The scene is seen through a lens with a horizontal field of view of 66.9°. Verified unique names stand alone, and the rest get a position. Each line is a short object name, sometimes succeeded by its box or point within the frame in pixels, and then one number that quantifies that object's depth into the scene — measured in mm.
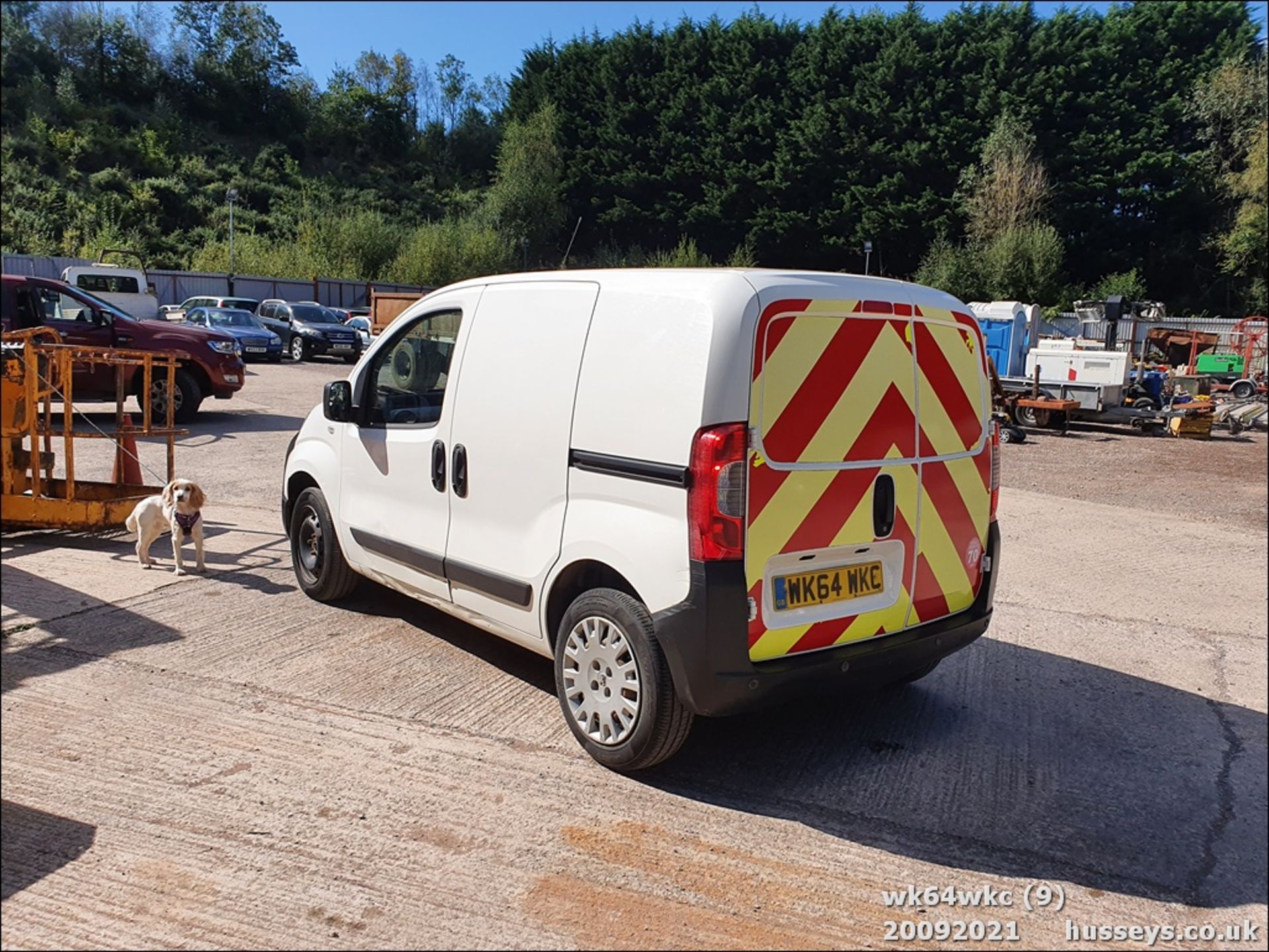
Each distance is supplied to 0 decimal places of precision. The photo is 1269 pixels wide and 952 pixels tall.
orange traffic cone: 8078
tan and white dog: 6336
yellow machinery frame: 6758
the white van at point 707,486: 3438
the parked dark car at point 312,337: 26297
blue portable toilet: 20953
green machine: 24641
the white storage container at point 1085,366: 18391
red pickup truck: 12250
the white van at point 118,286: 23062
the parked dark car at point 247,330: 23750
